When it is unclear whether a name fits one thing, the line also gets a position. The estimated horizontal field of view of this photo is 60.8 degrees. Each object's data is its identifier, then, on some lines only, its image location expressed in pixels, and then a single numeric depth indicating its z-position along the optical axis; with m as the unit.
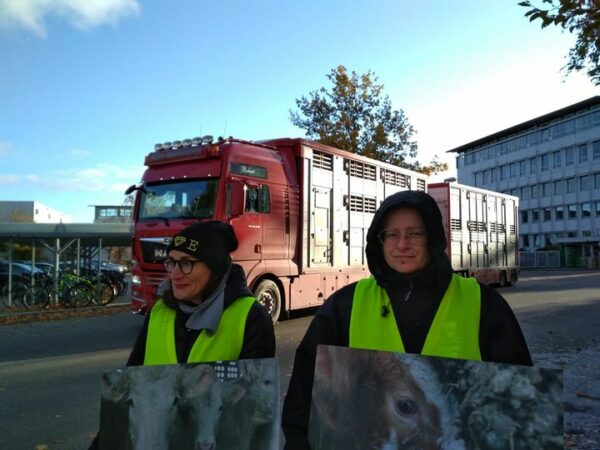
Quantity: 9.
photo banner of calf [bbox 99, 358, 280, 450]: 1.94
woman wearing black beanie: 2.26
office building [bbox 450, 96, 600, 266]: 61.31
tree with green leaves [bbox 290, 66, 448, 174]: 26.36
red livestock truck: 9.63
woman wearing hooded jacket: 1.94
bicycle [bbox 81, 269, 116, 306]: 16.98
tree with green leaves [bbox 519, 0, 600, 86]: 4.41
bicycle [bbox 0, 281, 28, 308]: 16.58
